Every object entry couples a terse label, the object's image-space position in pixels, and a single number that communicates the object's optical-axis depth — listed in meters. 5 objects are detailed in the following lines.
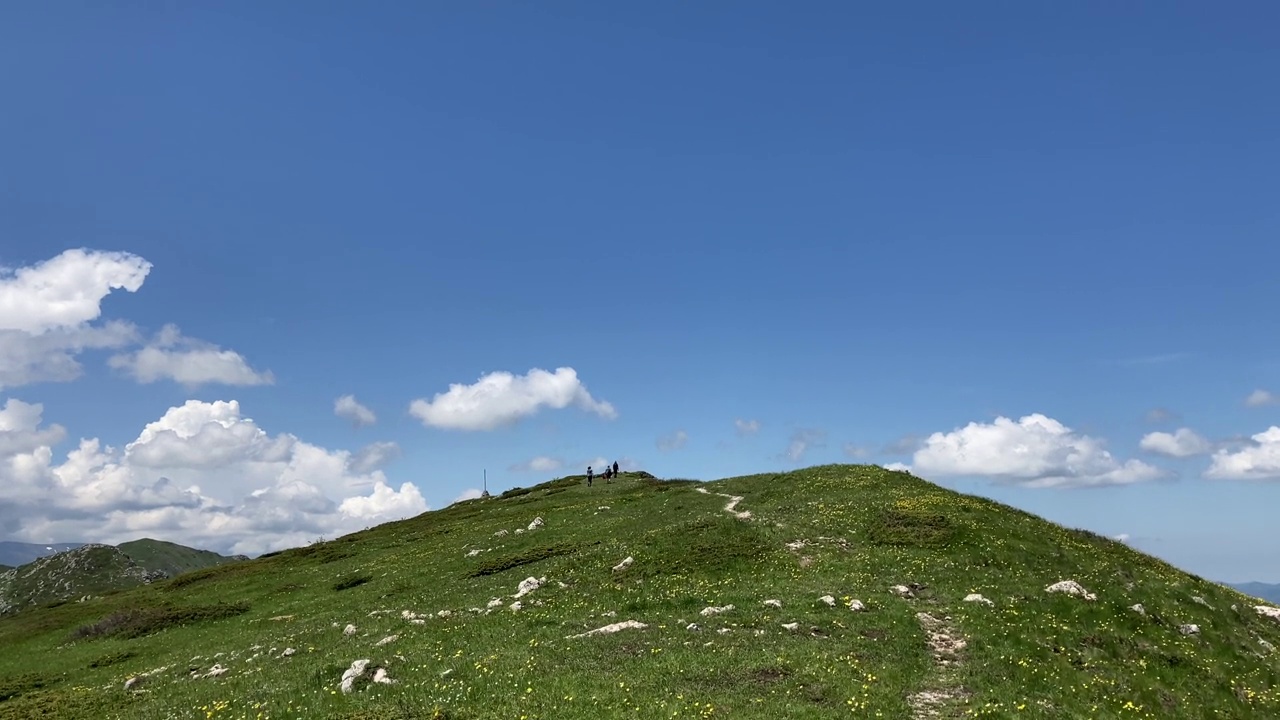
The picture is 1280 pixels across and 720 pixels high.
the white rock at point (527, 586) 38.61
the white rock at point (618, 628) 29.14
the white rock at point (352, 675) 23.14
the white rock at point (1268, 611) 41.31
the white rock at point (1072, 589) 34.44
